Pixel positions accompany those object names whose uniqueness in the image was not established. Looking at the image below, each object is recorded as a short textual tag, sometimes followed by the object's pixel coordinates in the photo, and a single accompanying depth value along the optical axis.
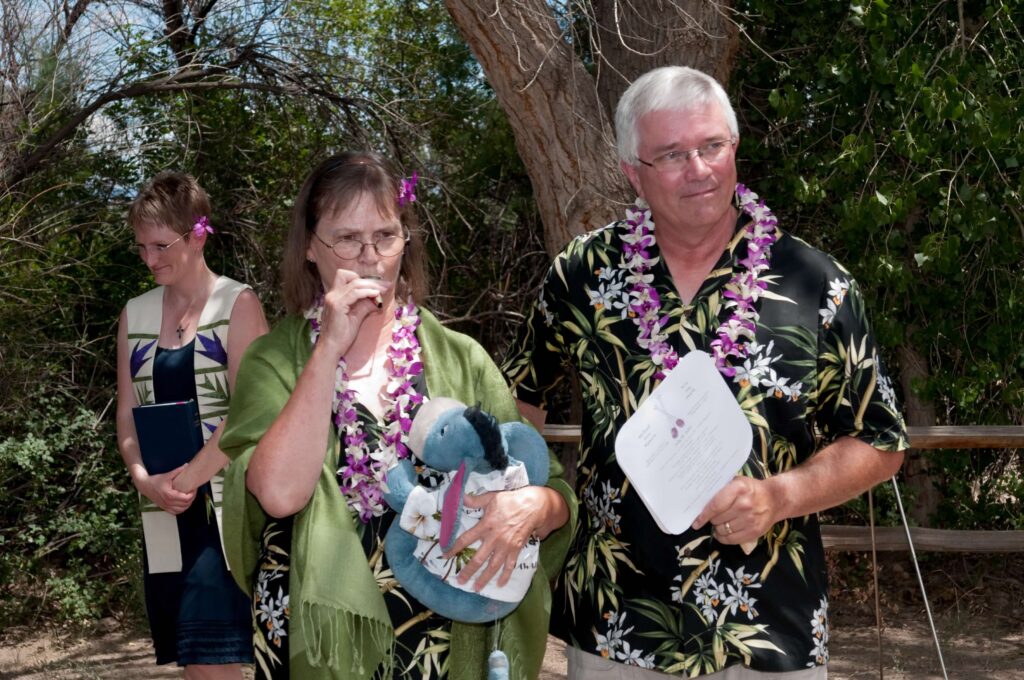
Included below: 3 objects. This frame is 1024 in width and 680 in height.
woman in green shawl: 2.13
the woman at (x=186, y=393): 3.42
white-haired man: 2.17
